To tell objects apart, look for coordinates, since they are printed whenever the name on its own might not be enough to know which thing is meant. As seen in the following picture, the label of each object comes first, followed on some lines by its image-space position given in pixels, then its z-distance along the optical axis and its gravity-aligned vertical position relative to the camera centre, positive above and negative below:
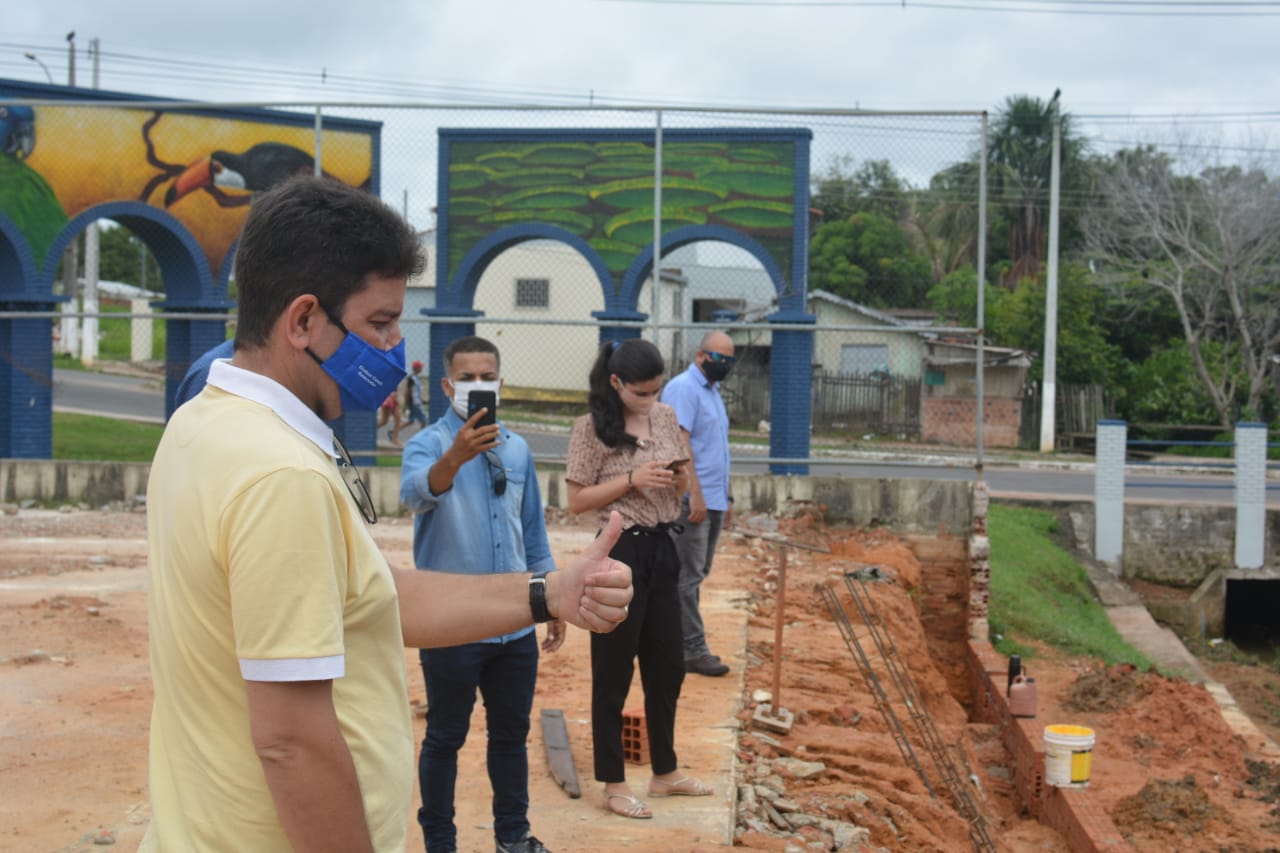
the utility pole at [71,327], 37.09 +1.73
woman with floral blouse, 5.41 -0.57
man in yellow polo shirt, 1.88 -0.27
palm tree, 37.19 +7.38
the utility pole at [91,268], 30.20 +2.78
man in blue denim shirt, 4.54 -0.59
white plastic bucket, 7.88 -2.09
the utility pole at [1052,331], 26.12 +1.60
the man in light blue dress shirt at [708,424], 8.14 -0.15
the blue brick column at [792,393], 12.98 +0.09
